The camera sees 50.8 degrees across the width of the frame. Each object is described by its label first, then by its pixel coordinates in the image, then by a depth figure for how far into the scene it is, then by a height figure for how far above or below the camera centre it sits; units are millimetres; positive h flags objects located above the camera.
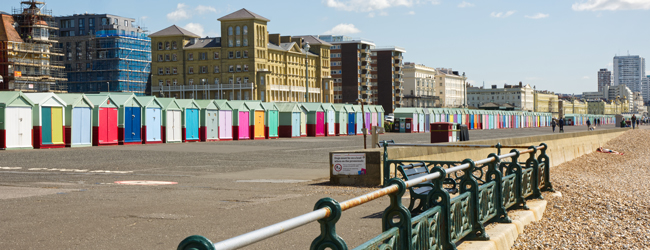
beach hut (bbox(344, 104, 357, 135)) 59125 -311
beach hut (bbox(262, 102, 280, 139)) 48250 -206
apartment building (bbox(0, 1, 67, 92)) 101938 +10445
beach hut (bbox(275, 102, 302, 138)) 50625 -227
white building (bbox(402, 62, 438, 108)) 183962 +7982
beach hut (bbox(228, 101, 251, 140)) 44750 -181
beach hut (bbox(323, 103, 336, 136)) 55406 -199
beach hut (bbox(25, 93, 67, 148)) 31266 -56
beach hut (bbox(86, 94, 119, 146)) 34281 -79
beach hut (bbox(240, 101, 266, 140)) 46312 -190
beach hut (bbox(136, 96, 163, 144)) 37406 -62
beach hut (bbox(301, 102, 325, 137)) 53594 -179
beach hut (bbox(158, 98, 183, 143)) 39094 -179
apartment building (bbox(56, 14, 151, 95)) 136625 +13247
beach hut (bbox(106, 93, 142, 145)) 35938 +4
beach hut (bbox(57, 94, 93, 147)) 32875 -74
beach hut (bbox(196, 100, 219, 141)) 42125 -157
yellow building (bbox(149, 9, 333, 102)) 117938 +9807
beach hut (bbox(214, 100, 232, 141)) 43500 -165
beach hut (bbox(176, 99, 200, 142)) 40656 -80
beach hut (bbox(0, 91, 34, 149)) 29906 -81
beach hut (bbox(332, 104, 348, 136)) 57094 -288
